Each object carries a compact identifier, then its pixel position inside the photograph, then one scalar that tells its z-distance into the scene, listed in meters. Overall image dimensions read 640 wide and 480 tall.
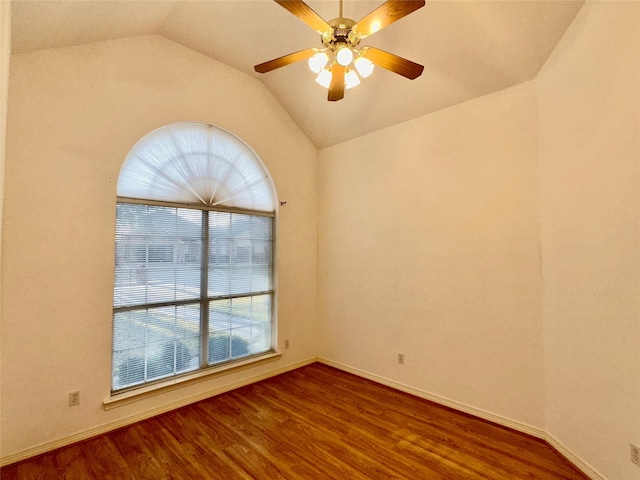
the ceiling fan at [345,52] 1.77
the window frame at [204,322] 2.86
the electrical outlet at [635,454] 1.82
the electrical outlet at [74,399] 2.52
